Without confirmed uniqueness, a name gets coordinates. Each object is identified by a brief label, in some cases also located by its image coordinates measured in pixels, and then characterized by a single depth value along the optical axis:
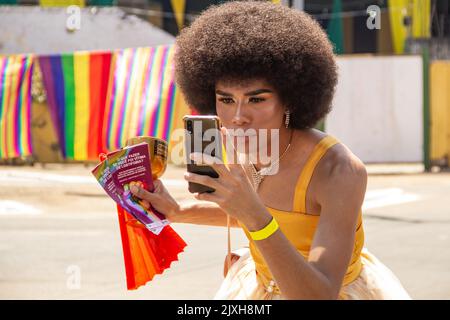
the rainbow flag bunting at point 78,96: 12.83
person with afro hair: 2.36
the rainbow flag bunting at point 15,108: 13.30
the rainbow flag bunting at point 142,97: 12.49
